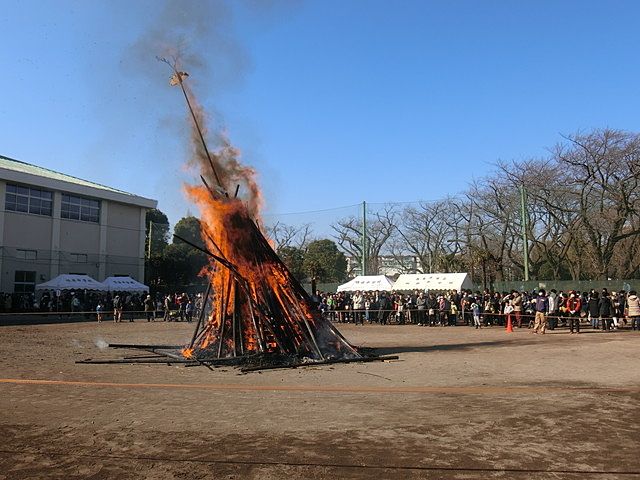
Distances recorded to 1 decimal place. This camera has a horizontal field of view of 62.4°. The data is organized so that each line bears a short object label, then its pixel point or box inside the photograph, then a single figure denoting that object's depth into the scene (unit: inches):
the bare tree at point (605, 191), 1229.7
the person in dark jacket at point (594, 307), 831.1
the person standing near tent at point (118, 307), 1066.7
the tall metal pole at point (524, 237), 1230.3
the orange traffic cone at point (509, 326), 822.5
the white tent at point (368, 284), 1270.9
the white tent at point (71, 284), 1284.4
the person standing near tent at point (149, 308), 1145.3
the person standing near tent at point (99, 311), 1075.9
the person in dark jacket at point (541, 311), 772.6
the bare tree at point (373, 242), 2176.4
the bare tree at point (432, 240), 1972.2
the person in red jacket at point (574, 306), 818.0
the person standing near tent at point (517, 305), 853.8
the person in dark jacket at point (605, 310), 814.5
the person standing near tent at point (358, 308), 1123.2
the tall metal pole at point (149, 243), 1872.4
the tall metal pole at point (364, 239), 1483.8
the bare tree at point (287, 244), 2065.7
